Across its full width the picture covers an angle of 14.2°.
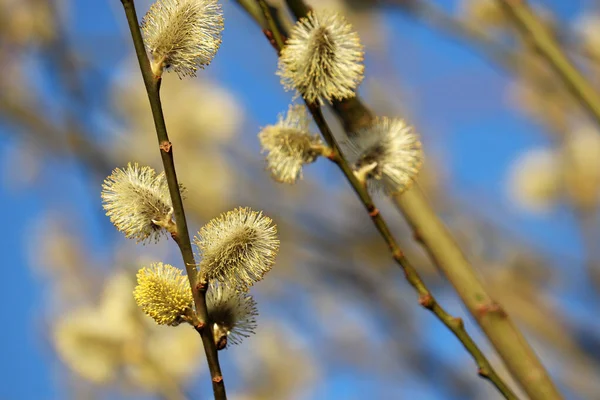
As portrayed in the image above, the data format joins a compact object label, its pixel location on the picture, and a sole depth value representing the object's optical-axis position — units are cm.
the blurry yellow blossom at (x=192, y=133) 181
